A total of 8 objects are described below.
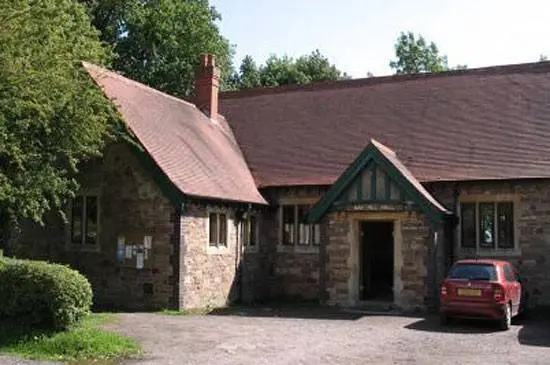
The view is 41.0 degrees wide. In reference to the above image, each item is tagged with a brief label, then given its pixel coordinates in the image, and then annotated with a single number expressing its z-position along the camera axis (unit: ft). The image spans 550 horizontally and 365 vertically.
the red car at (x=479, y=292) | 56.13
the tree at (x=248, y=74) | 158.81
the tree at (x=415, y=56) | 170.19
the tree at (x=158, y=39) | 130.52
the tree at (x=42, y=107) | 53.72
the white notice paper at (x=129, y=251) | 68.54
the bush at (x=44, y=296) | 46.57
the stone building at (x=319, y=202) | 67.87
